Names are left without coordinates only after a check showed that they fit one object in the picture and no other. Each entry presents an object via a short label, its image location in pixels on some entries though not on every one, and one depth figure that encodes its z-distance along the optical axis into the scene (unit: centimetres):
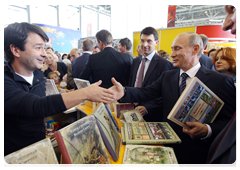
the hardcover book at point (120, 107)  198
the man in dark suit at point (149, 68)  217
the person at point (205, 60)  322
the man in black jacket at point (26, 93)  105
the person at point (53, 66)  391
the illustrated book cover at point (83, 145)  83
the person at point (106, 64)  308
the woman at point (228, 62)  242
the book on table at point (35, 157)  71
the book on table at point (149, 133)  132
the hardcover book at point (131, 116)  178
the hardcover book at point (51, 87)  221
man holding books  144
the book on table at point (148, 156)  108
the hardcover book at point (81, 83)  215
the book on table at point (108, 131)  108
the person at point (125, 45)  477
